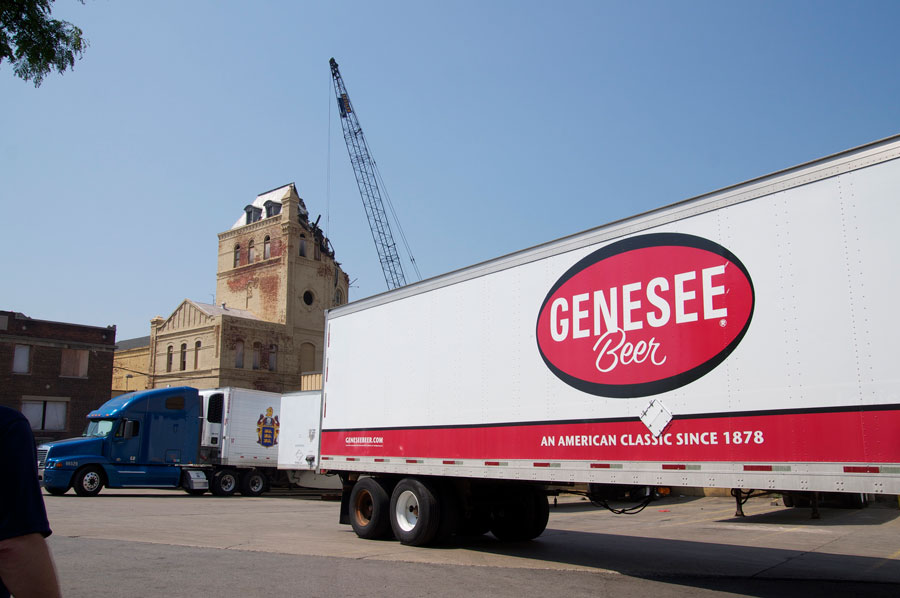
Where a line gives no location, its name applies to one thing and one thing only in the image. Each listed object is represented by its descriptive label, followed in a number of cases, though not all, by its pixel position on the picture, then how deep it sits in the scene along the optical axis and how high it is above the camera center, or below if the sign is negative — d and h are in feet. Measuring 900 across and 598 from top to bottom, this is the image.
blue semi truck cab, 72.38 -2.75
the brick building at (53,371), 129.90 +9.80
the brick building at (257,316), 170.60 +27.24
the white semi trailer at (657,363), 21.88 +2.42
